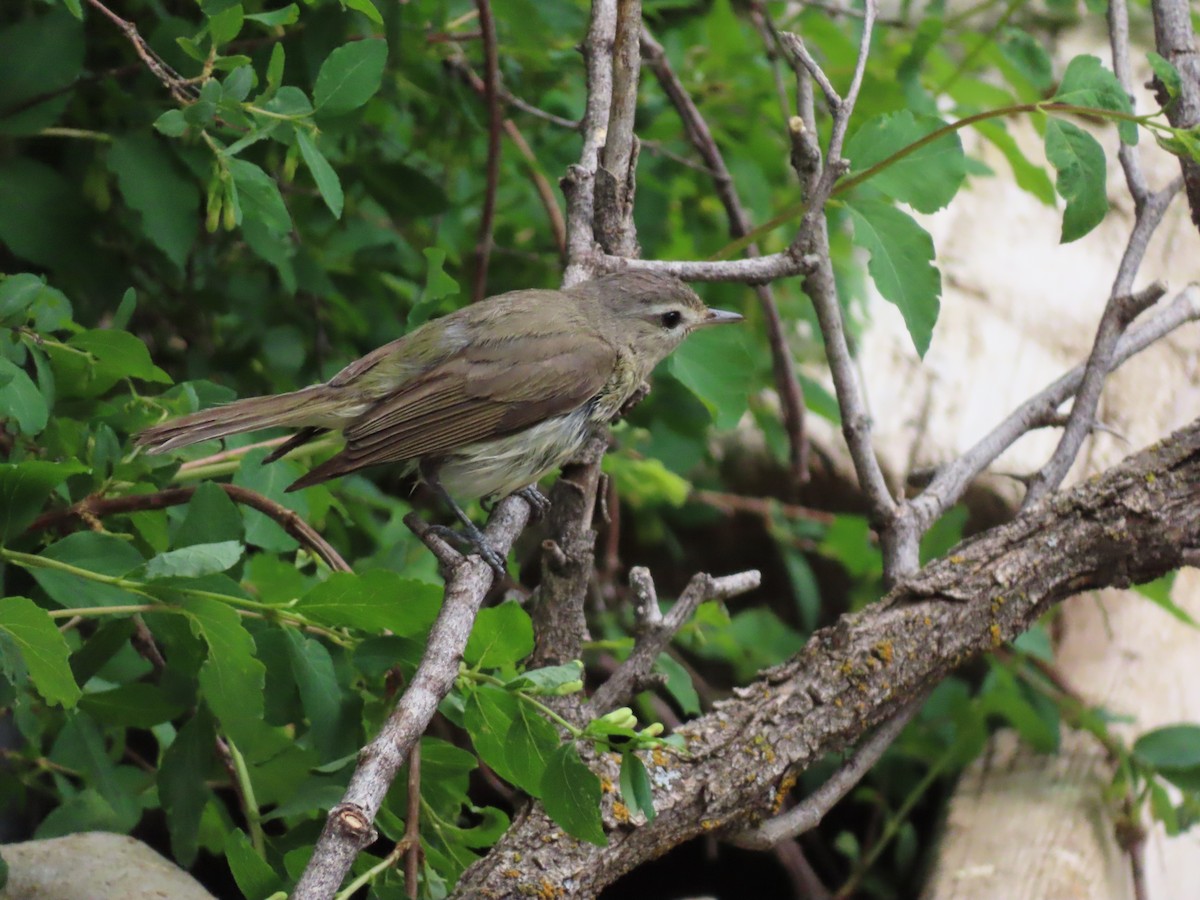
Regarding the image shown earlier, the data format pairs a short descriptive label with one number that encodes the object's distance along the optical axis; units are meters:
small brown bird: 6.47
